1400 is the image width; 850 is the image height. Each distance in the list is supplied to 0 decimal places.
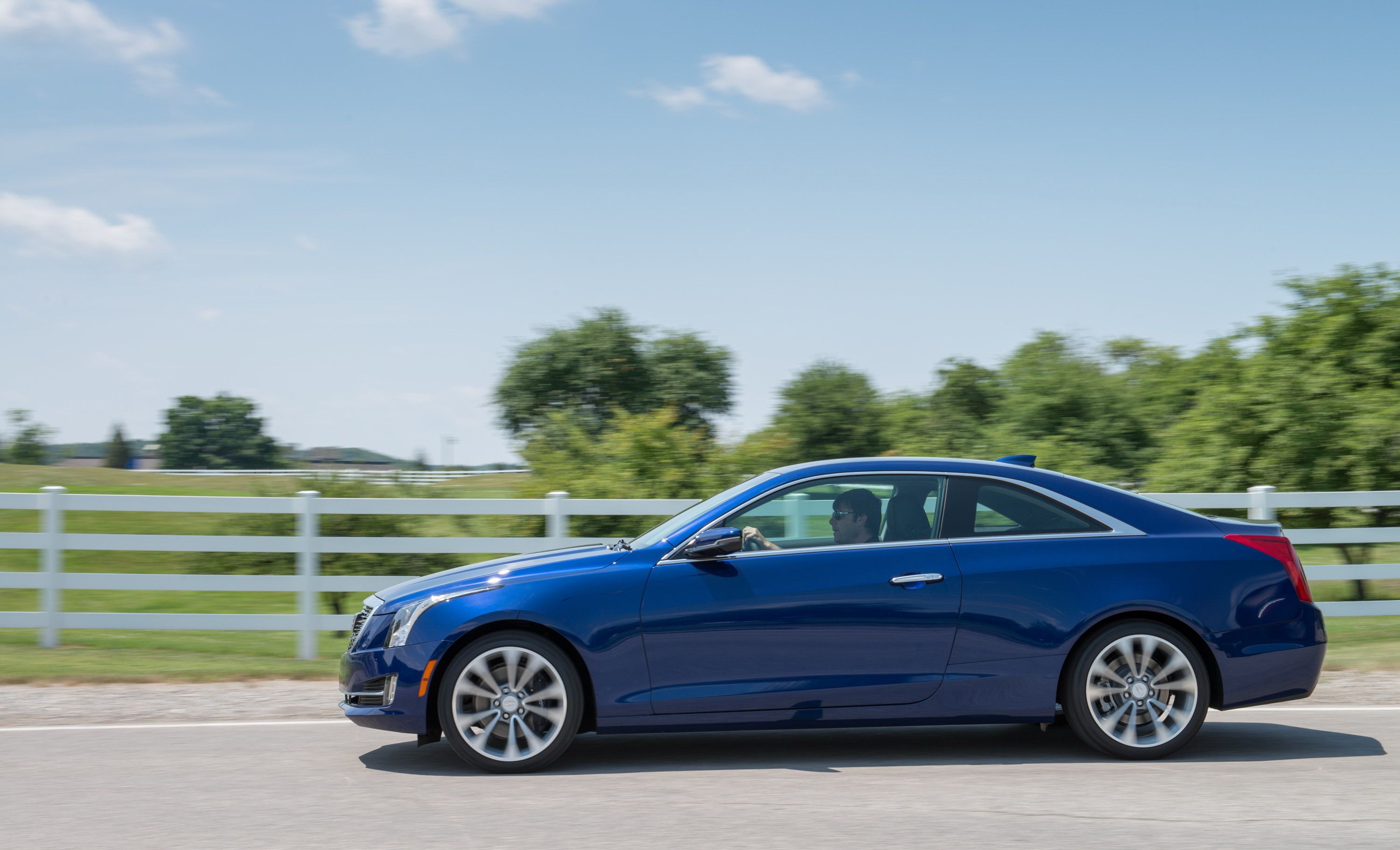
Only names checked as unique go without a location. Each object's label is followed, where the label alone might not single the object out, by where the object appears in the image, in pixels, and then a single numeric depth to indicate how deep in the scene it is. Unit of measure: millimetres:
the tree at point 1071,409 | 33500
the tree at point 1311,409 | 17594
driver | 6426
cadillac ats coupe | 6137
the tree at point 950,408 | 41688
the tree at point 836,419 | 47000
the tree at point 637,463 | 20109
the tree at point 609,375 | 54688
